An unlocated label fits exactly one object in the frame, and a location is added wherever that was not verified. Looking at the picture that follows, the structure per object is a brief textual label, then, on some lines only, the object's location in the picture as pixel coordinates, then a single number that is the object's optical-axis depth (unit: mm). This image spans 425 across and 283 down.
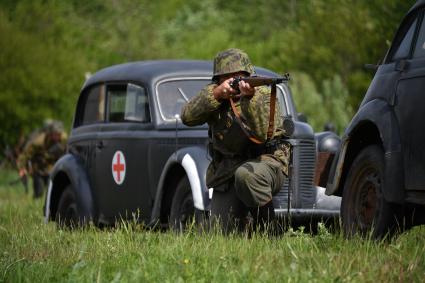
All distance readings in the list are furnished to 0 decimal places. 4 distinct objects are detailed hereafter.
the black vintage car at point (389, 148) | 16375
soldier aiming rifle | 17531
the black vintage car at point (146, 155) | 22094
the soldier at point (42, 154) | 48344
